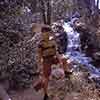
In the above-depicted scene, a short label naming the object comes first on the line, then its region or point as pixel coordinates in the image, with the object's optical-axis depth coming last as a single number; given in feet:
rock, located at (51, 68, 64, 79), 15.80
